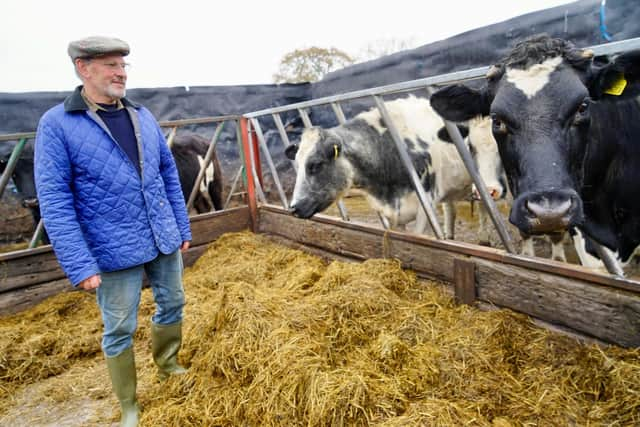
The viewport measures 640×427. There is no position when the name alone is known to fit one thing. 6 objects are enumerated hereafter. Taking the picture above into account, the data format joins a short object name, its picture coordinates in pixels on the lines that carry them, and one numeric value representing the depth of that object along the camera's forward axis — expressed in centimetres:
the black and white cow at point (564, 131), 182
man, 189
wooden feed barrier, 221
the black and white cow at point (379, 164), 404
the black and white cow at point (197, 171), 631
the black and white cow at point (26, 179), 541
